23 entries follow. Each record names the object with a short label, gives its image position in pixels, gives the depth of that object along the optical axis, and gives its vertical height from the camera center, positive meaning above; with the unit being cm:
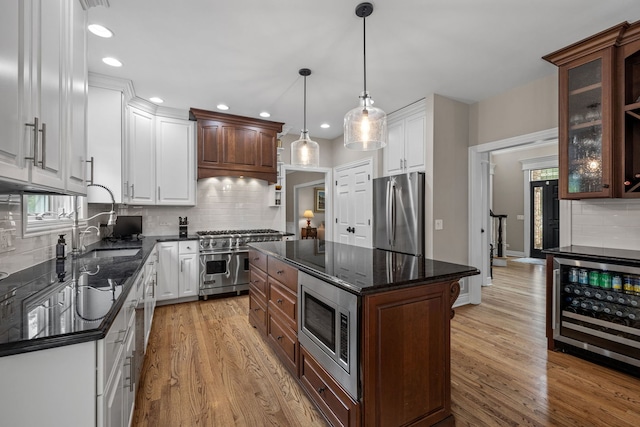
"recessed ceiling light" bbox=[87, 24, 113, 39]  231 +147
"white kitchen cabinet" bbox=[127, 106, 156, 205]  381 +74
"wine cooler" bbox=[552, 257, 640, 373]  223 -79
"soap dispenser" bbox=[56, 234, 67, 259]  213 -25
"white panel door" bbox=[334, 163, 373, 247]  482 +15
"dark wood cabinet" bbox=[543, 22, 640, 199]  243 +86
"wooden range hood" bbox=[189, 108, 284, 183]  434 +105
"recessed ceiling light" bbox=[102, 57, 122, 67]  281 +147
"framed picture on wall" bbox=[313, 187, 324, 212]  889 +46
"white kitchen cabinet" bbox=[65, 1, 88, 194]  157 +61
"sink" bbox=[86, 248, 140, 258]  253 -36
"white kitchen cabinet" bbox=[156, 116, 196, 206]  412 +74
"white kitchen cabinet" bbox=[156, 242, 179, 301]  387 -77
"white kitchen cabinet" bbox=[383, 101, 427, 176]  387 +101
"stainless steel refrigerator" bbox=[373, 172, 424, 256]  379 +1
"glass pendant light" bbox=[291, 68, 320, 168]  283 +60
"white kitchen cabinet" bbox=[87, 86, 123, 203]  324 +83
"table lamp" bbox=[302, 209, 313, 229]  864 -5
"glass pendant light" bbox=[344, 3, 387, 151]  212 +67
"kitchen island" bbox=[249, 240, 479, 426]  145 -69
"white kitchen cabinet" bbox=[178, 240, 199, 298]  402 -75
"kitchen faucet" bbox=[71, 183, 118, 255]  263 -19
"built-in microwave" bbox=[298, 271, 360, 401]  150 -67
